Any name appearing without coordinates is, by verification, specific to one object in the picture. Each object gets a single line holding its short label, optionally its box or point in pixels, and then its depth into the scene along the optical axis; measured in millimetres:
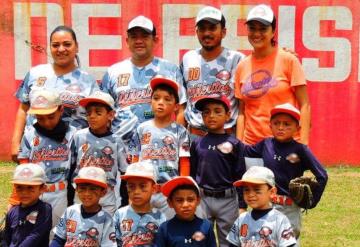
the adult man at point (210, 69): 5270
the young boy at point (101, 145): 4984
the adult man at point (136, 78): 5238
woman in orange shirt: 4953
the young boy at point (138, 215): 4609
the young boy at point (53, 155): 5039
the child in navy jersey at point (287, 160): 4711
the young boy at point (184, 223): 4520
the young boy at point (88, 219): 4652
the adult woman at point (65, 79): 5219
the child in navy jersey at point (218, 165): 4938
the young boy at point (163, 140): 4953
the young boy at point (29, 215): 4809
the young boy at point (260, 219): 4406
